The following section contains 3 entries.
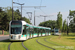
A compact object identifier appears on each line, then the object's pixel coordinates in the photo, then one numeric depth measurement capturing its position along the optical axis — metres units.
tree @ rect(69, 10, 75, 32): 59.17
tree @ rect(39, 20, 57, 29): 147.38
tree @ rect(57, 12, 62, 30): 41.05
